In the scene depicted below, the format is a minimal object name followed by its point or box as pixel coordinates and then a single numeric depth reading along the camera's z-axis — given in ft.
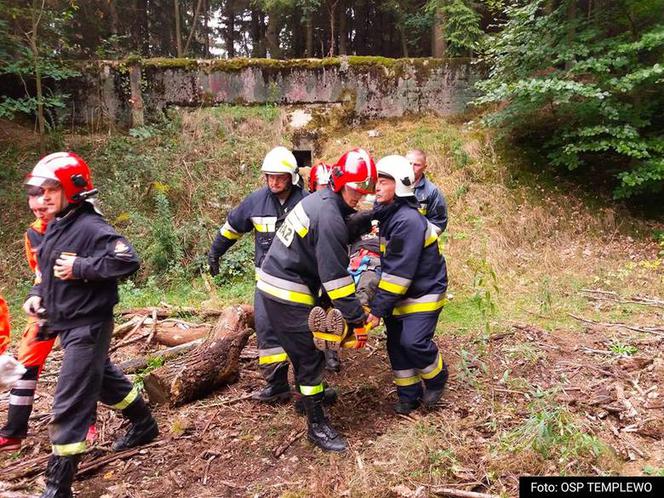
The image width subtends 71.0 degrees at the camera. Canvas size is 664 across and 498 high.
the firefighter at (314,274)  10.63
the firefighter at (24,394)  11.58
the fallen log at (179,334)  17.74
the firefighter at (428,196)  16.97
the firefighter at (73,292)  9.48
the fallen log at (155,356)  15.87
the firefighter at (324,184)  15.44
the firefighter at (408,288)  11.89
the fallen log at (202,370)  13.42
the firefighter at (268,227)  13.57
